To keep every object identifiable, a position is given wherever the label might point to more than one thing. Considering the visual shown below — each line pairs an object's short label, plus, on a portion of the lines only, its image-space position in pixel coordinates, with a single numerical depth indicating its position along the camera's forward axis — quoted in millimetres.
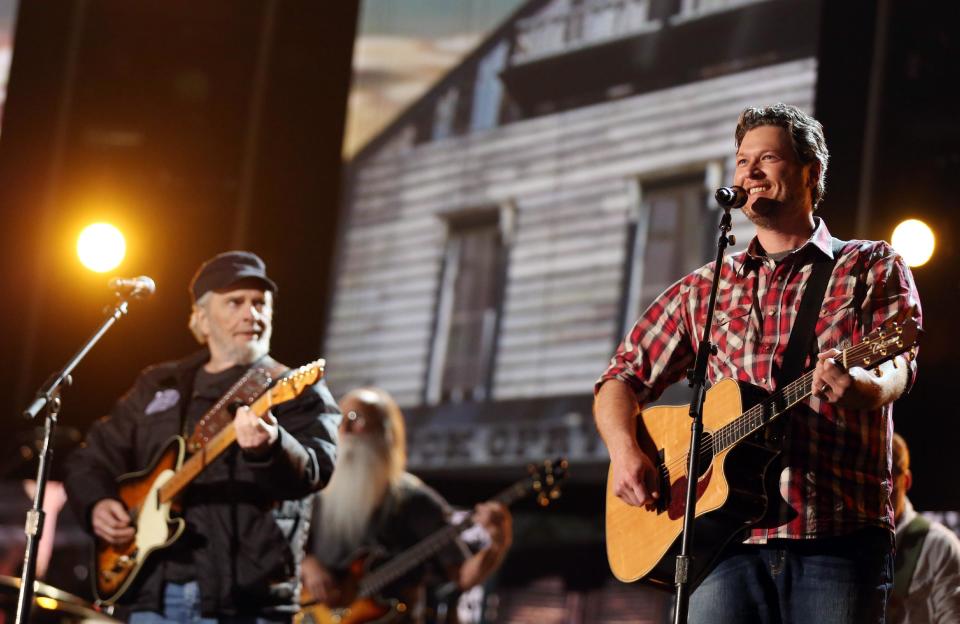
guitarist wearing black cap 8211
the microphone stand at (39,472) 7832
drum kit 10801
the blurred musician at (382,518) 13828
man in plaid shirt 5727
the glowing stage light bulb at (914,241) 10359
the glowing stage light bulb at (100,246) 15172
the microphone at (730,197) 6277
